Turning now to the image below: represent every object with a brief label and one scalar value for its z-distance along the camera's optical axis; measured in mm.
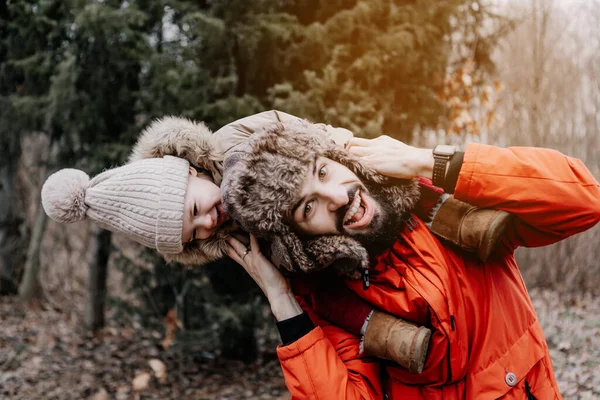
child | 2217
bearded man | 1916
